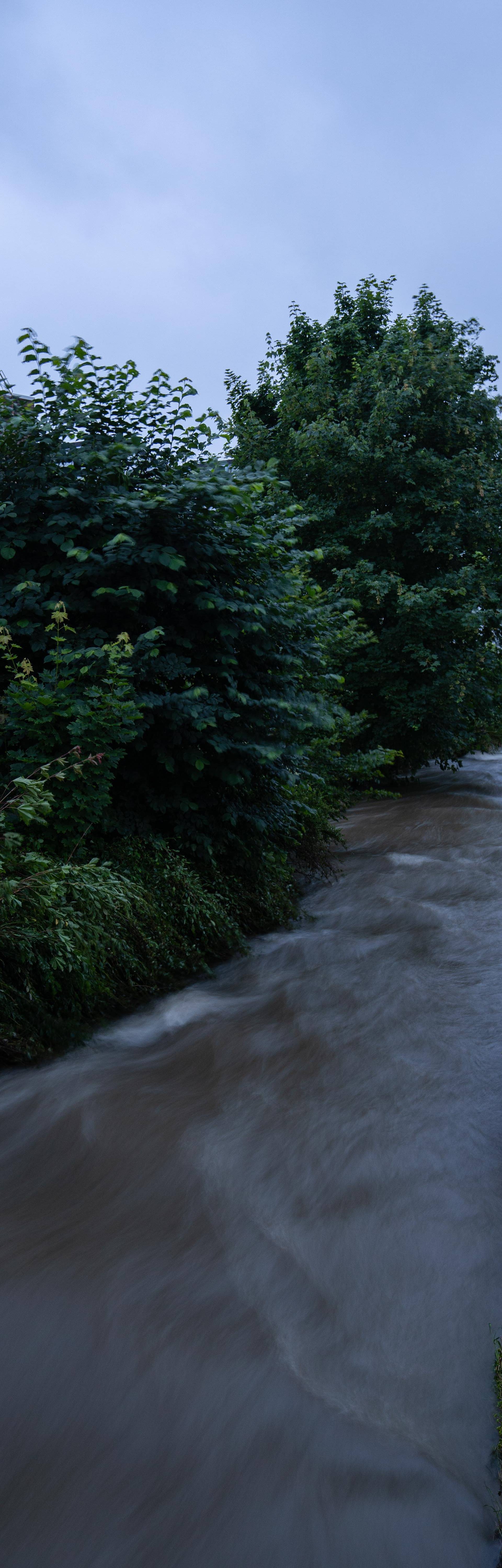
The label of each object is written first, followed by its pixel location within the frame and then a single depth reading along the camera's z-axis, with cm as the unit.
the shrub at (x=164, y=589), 680
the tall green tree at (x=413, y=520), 1509
